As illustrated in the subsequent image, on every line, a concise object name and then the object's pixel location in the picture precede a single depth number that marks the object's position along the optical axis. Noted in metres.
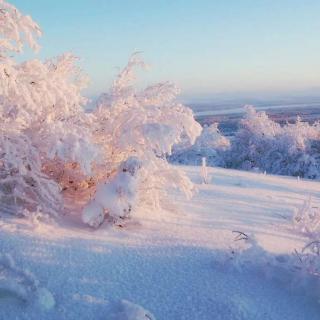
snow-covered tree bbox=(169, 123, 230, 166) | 34.22
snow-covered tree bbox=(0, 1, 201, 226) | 5.45
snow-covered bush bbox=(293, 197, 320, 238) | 6.46
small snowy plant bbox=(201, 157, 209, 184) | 9.36
